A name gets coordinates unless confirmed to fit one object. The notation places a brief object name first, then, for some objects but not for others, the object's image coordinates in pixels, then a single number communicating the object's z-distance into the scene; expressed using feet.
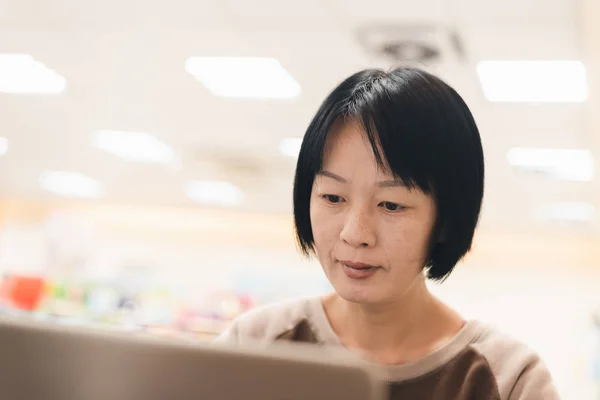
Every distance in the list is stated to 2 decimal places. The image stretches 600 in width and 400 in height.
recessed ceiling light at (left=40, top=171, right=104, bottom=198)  23.99
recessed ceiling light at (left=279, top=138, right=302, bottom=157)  16.47
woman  2.40
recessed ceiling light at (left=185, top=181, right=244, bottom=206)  23.36
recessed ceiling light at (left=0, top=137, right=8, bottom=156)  19.70
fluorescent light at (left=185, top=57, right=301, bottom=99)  11.91
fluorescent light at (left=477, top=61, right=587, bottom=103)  10.61
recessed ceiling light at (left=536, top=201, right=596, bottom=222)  20.10
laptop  1.30
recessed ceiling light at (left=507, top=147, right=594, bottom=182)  15.05
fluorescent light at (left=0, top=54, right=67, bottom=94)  13.35
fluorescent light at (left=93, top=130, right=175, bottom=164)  17.74
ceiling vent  9.67
